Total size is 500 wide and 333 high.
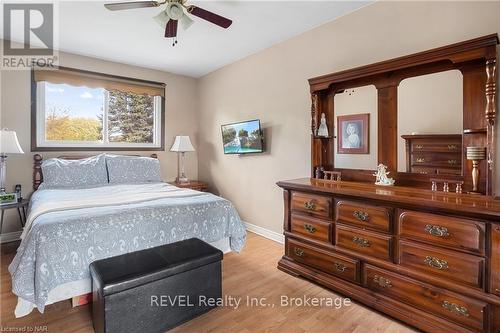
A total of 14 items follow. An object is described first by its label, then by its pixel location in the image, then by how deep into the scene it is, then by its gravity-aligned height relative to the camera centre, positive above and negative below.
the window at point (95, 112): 3.76 +0.84
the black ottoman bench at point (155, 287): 1.60 -0.81
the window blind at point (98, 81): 3.70 +1.28
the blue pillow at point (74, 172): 3.36 -0.10
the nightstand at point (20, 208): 3.05 -0.51
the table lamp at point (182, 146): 4.55 +0.32
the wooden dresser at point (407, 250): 1.56 -0.61
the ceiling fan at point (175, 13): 2.06 +1.23
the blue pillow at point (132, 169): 3.74 -0.06
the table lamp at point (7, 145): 3.07 +0.23
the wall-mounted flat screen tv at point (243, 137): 3.71 +0.41
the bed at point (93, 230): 1.77 -0.53
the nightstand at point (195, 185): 4.46 -0.34
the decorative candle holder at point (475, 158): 1.87 +0.05
